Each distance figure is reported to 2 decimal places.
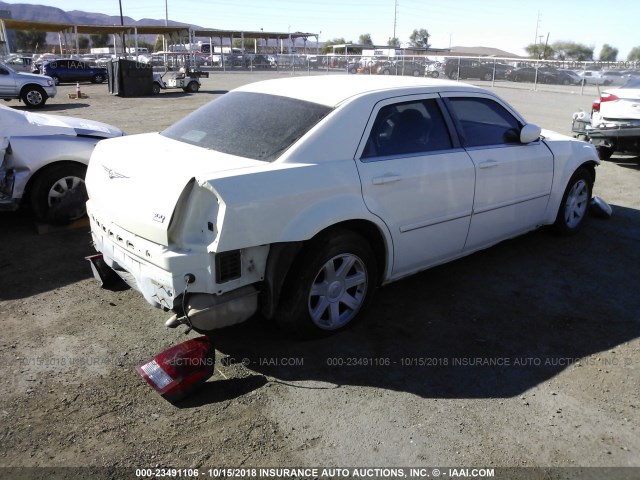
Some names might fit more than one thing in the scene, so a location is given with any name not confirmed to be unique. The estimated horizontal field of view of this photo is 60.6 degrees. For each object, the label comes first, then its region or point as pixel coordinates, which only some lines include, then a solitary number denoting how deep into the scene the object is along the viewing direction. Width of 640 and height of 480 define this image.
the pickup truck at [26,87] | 18.69
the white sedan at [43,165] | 5.67
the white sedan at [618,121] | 9.45
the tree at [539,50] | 83.90
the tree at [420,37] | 114.81
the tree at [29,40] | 85.25
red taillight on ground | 3.14
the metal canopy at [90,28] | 33.09
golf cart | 25.02
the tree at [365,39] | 118.24
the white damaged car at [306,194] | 3.14
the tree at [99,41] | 103.38
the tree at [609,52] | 100.60
